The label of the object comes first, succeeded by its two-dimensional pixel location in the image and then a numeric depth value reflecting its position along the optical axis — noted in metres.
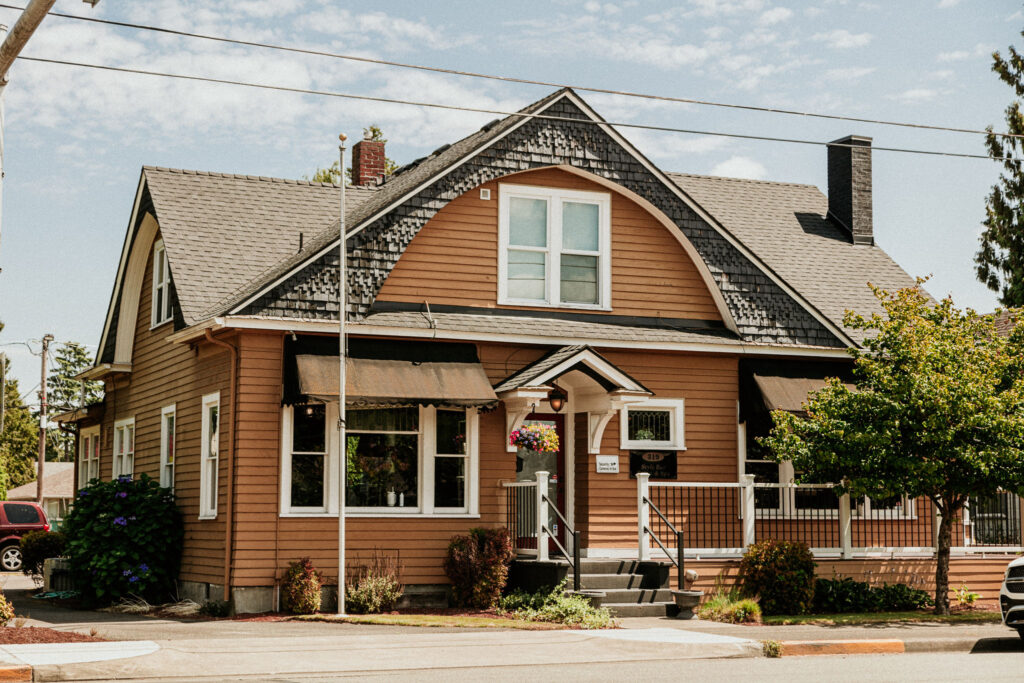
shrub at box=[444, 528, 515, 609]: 17.77
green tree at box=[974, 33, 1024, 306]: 29.27
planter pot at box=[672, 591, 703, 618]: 17.23
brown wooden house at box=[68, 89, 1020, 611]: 17.89
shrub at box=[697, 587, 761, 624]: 16.80
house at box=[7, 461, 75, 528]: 60.64
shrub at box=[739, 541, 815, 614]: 18.16
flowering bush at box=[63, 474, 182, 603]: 19.12
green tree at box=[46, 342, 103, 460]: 91.69
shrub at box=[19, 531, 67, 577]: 24.06
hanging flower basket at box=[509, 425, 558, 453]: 18.92
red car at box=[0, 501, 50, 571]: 33.34
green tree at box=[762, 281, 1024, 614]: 17.08
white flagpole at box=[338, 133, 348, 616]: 17.08
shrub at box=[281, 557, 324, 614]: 17.17
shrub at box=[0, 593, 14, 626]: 13.91
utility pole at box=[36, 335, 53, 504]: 47.06
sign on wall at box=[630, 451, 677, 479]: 19.62
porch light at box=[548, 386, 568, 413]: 19.19
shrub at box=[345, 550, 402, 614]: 17.45
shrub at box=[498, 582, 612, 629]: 16.06
